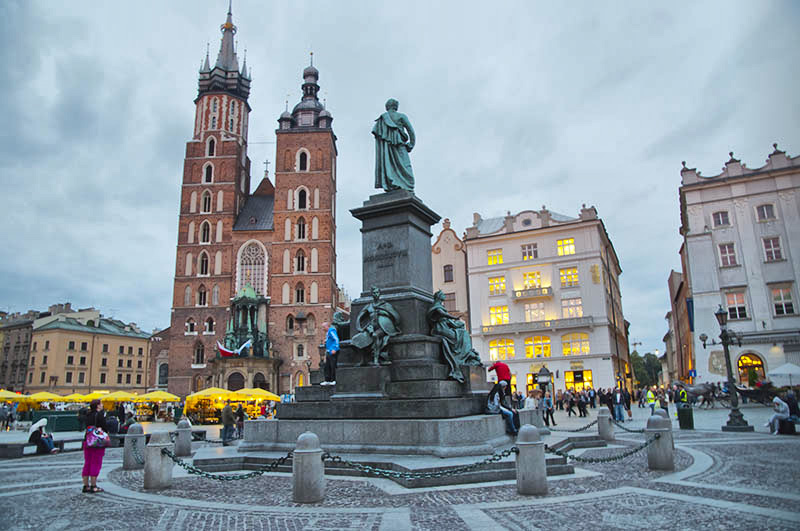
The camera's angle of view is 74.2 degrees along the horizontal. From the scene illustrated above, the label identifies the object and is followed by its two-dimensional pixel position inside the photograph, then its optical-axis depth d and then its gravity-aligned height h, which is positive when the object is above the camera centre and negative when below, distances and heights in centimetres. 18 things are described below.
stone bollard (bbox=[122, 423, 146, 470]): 1018 -108
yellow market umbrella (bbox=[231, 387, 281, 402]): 2867 -38
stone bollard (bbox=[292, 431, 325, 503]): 643 -103
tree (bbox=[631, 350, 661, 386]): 11644 +165
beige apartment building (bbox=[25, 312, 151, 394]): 6238 +437
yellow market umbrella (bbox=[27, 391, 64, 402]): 3106 -23
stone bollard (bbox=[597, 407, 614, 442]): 1235 -115
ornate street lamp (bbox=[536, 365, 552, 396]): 3052 +1
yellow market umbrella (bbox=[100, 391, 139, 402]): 2996 -33
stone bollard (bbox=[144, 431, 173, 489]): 780 -114
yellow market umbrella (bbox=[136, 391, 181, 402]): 3142 -43
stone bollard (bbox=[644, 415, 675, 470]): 835 -112
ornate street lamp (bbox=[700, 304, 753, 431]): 1533 -123
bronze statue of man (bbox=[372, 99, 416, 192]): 1239 +549
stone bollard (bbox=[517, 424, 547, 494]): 655 -104
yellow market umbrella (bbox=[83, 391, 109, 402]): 2968 -23
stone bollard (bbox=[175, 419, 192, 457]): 1214 -119
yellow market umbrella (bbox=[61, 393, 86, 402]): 3122 -34
